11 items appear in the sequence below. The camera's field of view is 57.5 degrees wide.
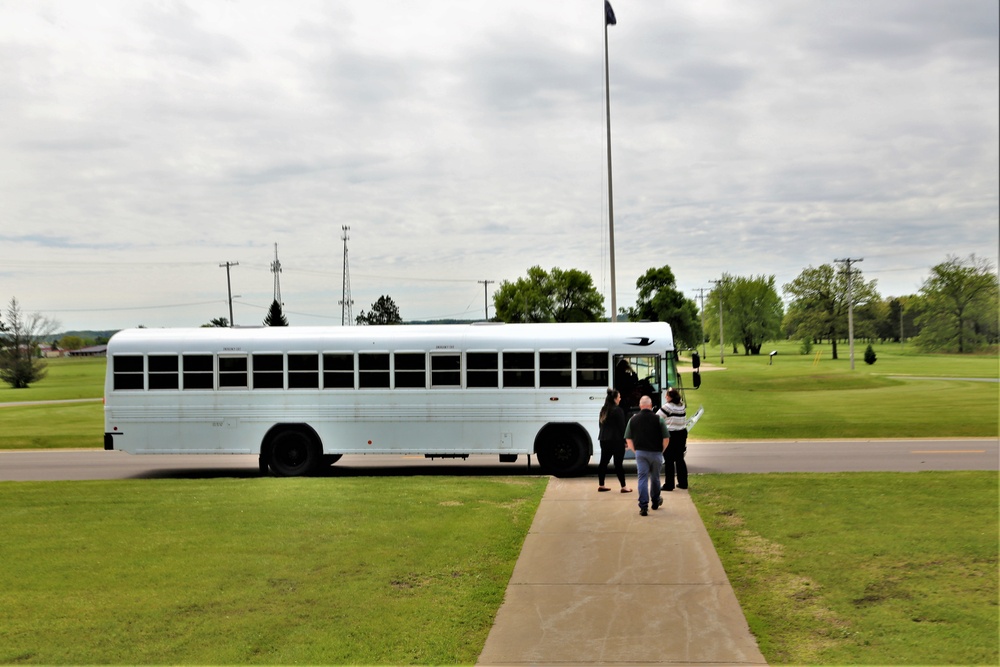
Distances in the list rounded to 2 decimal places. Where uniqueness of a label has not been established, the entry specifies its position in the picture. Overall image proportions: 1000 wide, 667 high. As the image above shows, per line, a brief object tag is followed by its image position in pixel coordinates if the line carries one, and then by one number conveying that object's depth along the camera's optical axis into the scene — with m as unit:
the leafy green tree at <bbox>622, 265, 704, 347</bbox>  90.48
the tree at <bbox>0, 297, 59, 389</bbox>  64.44
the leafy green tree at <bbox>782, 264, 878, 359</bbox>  111.00
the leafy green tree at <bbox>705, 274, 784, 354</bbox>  127.12
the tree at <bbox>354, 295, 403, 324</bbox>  127.28
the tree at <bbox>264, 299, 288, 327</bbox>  75.06
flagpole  28.55
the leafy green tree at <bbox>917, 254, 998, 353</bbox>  100.00
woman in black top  14.57
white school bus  17.58
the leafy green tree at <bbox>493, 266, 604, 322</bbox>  108.94
